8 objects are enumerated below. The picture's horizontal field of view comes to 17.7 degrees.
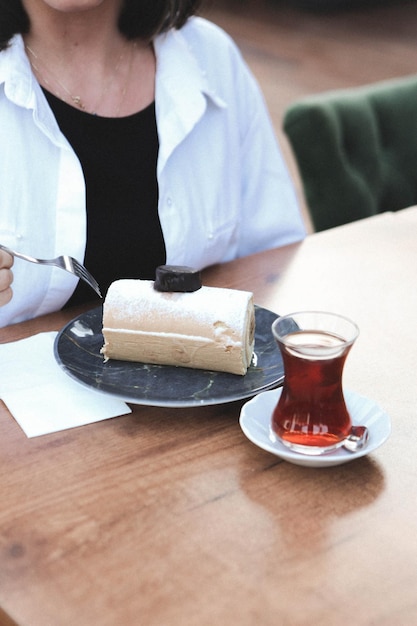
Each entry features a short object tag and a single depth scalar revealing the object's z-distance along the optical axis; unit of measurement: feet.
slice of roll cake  3.46
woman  4.36
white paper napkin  3.40
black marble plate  3.37
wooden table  2.81
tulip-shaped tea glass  3.17
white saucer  3.16
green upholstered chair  5.28
